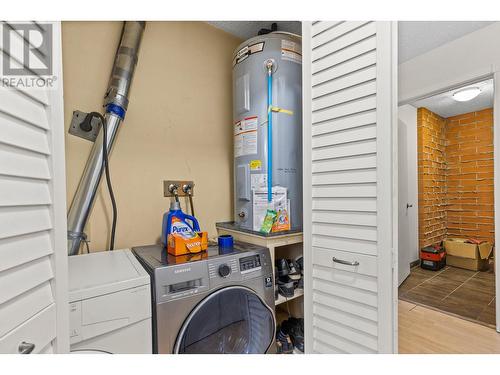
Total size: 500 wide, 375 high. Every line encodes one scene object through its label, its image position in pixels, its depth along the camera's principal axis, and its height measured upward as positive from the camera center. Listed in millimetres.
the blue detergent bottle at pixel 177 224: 1363 -200
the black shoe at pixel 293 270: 1493 -500
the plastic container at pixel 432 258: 3189 -931
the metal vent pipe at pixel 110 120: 1271 +347
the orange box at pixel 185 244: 1233 -282
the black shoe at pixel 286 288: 1423 -569
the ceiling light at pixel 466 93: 2604 +917
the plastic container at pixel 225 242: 1392 -309
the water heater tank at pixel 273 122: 1423 +354
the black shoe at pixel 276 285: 1402 -553
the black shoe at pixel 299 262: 1554 -468
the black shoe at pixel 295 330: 1465 -859
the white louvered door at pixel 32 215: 493 -57
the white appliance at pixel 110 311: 850 -427
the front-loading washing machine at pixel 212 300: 1003 -490
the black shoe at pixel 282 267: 1489 -477
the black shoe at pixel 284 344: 1433 -885
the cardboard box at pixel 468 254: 3135 -886
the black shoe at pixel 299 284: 1507 -579
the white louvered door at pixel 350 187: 929 -10
